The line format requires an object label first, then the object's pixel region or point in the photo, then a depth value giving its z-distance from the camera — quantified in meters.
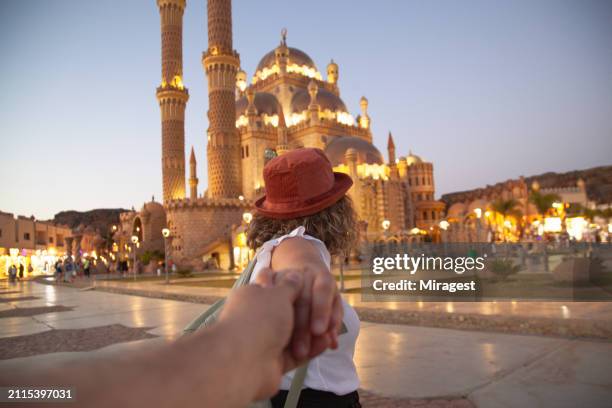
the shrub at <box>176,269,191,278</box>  21.08
